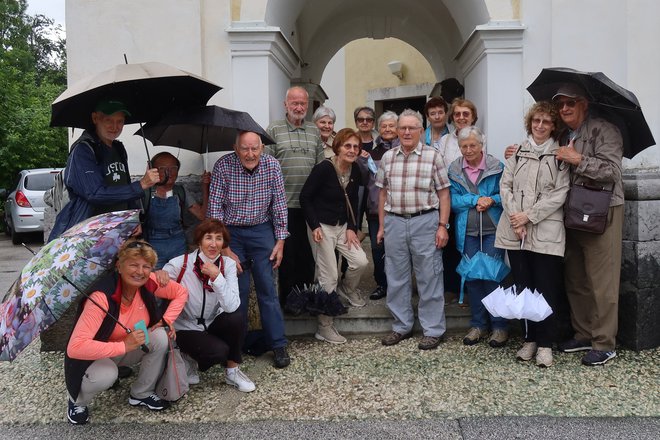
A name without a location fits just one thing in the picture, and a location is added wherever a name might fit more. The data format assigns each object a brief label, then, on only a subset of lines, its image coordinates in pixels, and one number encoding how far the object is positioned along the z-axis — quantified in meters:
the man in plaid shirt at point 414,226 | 4.26
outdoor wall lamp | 13.19
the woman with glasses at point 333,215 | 4.41
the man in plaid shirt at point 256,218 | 4.07
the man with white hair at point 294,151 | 4.55
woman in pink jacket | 3.14
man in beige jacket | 3.79
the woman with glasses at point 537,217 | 3.91
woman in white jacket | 3.63
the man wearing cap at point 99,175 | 3.53
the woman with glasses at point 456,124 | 4.58
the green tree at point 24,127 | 15.02
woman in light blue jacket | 4.25
